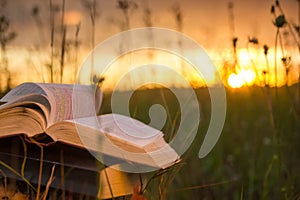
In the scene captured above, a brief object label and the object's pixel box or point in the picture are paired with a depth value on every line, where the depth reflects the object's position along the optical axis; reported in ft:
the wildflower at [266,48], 4.38
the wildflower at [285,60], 4.39
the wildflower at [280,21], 4.19
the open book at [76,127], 3.71
